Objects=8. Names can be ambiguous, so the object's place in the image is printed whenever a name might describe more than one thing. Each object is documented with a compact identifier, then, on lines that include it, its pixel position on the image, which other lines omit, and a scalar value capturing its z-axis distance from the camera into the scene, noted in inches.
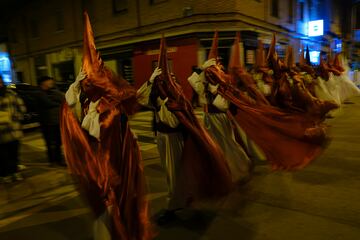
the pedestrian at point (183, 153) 160.1
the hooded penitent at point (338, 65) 509.0
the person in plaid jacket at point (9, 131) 215.6
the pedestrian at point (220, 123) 216.1
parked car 371.2
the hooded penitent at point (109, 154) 123.6
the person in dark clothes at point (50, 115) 254.0
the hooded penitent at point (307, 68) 442.0
